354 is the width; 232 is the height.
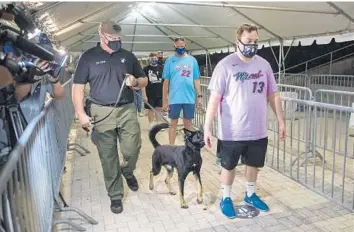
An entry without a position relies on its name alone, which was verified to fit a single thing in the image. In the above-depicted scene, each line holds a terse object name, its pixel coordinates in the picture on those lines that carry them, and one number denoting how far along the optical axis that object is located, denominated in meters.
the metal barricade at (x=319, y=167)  3.10
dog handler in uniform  2.78
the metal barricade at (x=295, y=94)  4.51
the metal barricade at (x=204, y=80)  8.39
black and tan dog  2.82
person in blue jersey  4.14
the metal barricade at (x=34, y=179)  1.41
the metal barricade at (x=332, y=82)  8.34
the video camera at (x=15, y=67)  1.31
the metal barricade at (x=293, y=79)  9.21
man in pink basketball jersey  2.58
